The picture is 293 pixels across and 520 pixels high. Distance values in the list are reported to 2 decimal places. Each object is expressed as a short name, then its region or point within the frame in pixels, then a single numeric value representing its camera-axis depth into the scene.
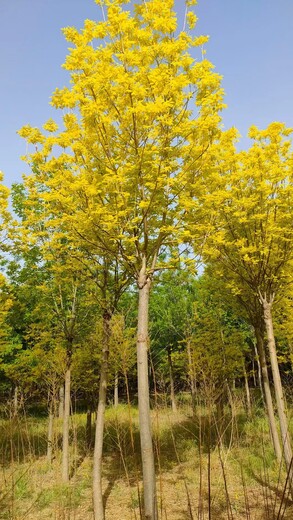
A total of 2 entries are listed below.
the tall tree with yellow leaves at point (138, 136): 4.81
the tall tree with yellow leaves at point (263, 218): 7.41
